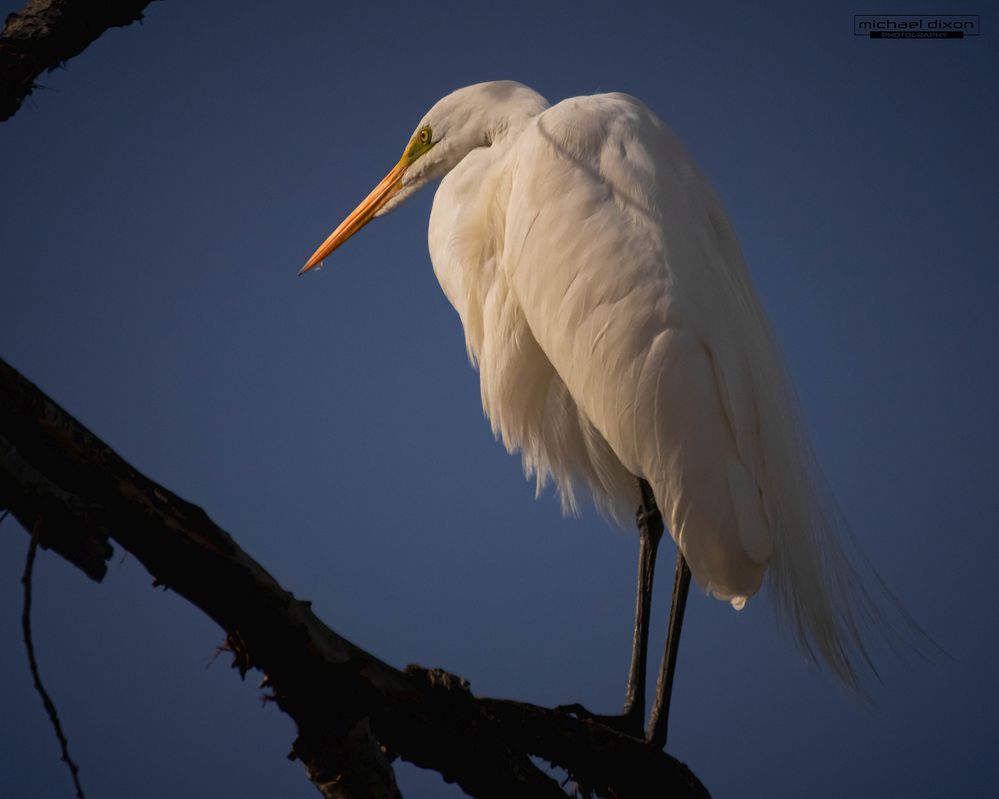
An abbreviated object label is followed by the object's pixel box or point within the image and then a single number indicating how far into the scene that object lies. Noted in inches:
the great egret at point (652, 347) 485.4
